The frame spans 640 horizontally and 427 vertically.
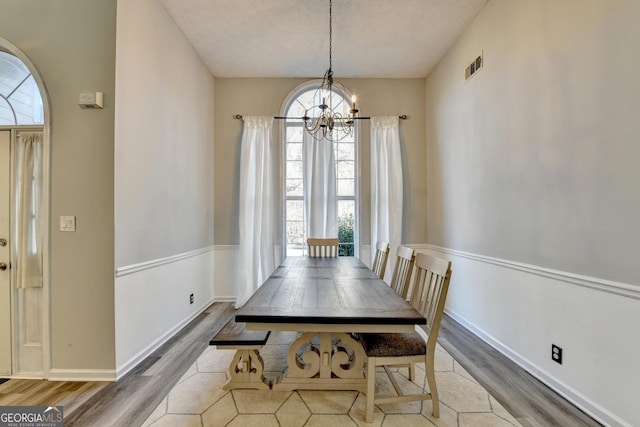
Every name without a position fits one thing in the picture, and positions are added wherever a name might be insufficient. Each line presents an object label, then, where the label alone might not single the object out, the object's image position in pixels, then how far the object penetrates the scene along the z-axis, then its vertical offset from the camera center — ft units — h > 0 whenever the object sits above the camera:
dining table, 4.93 -1.70
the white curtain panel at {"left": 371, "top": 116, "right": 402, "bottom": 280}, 13.33 +1.38
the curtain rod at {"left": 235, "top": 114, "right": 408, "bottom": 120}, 13.50 +4.46
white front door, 7.25 -0.83
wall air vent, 9.61 +4.94
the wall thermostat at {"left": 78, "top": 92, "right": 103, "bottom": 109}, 6.91 +2.68
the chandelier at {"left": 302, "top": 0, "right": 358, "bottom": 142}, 13.73 +5.20
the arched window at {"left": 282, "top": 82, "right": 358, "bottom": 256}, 14.05 +1.53
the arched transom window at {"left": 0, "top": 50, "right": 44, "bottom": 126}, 7.43 +3.01
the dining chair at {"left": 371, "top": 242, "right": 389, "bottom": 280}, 9.36 -1.40
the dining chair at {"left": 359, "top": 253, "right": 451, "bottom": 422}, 5.41 -2.54
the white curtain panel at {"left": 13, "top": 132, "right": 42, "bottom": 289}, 7.23 +0.25
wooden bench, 6.42 -3.38
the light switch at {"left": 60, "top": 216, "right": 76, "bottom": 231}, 7.02 -0.23
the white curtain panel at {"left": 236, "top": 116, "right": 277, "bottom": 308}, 13.07 +0.37
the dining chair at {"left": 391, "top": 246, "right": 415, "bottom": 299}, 7.17 -1.48
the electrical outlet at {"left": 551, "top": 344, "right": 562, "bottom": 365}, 6.47 -3.10
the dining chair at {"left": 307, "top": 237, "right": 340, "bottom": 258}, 11.98 -1.30
